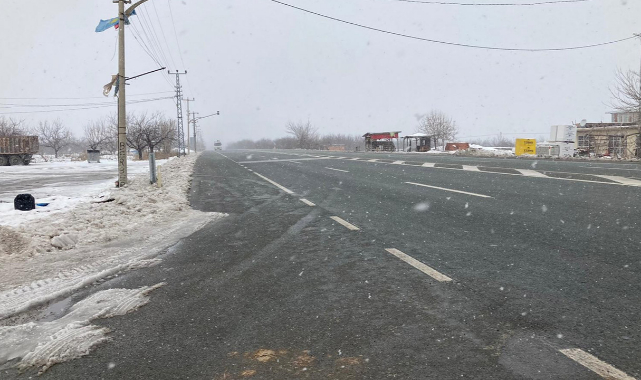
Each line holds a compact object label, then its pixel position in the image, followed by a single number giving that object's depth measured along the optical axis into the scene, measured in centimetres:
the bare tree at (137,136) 4453
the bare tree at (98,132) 7986
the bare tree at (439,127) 9156
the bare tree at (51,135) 6774
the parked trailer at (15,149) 3506
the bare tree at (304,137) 10525
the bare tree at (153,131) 4422
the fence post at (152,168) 1429
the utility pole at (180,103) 5051
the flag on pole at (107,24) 1342
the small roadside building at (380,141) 6374
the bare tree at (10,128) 5596
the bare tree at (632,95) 2767
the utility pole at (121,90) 1357
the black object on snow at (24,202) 900
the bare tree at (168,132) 5071
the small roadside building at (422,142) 5704
